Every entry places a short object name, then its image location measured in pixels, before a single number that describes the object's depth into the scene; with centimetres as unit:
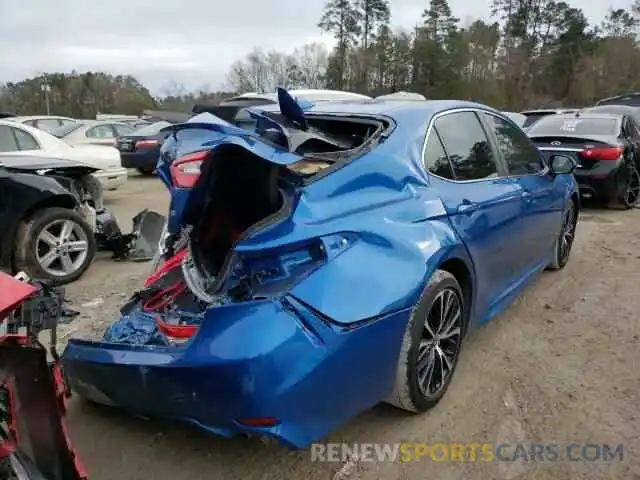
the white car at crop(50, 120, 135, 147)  1317
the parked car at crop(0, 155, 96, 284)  504
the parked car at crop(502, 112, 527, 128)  1320
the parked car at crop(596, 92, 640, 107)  1913
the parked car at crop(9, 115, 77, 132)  1421
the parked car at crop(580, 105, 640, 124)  1162
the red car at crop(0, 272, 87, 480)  171
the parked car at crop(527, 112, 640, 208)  803
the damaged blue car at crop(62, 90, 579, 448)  212
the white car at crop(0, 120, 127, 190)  823
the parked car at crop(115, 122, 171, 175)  1403
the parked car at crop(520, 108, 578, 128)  1302
